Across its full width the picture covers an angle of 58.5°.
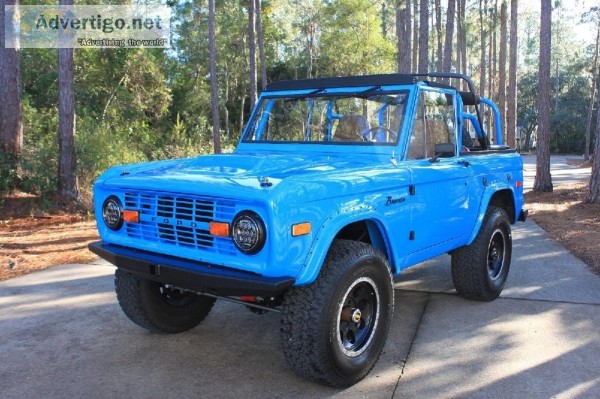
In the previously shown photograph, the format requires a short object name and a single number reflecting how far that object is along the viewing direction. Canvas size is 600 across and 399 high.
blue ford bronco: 3.10
